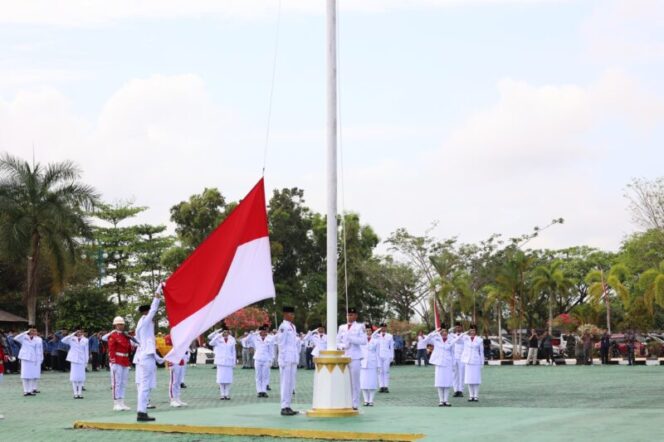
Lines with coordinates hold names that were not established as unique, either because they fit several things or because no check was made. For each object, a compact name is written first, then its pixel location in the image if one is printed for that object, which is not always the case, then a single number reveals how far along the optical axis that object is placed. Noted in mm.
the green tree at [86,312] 47312
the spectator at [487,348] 47122
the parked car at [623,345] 50250
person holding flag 16594
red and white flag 14602
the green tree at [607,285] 57969
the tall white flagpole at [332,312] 16000
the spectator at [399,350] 47375
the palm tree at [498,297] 54094
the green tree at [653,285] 51500
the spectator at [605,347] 44750
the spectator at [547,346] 45462
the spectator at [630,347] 43000
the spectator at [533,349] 44969
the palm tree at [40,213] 45219
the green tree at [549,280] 56344
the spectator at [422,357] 45578
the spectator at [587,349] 44350
